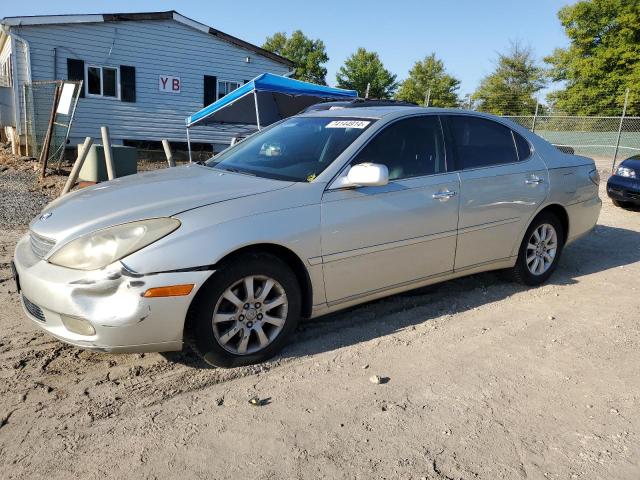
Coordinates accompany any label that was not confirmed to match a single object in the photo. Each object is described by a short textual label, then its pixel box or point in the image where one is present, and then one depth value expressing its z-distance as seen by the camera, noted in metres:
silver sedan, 2.90
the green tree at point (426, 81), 49.16
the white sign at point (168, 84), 17.25
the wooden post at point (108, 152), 8.71
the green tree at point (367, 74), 52.53
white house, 15.25
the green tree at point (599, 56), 36.47
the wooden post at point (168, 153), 8.81
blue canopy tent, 10.80
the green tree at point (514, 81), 43.72
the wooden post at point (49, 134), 11.59
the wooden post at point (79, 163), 8.30
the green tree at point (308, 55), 55.94
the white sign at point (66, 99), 11.65
